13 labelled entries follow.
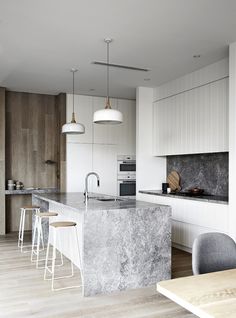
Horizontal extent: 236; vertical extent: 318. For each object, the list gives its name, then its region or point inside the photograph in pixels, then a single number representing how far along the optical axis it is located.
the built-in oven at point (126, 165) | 6.88
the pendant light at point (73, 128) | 4.35
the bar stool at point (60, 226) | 3.37
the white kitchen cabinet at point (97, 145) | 6.40
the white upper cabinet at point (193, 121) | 4.42
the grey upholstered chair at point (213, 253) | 2.06
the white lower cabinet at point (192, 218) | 4.16
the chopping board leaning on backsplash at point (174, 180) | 5.83
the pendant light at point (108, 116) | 3.43
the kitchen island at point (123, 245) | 3.14
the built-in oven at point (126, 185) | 6.81
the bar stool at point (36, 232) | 4.11
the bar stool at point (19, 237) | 4.89
